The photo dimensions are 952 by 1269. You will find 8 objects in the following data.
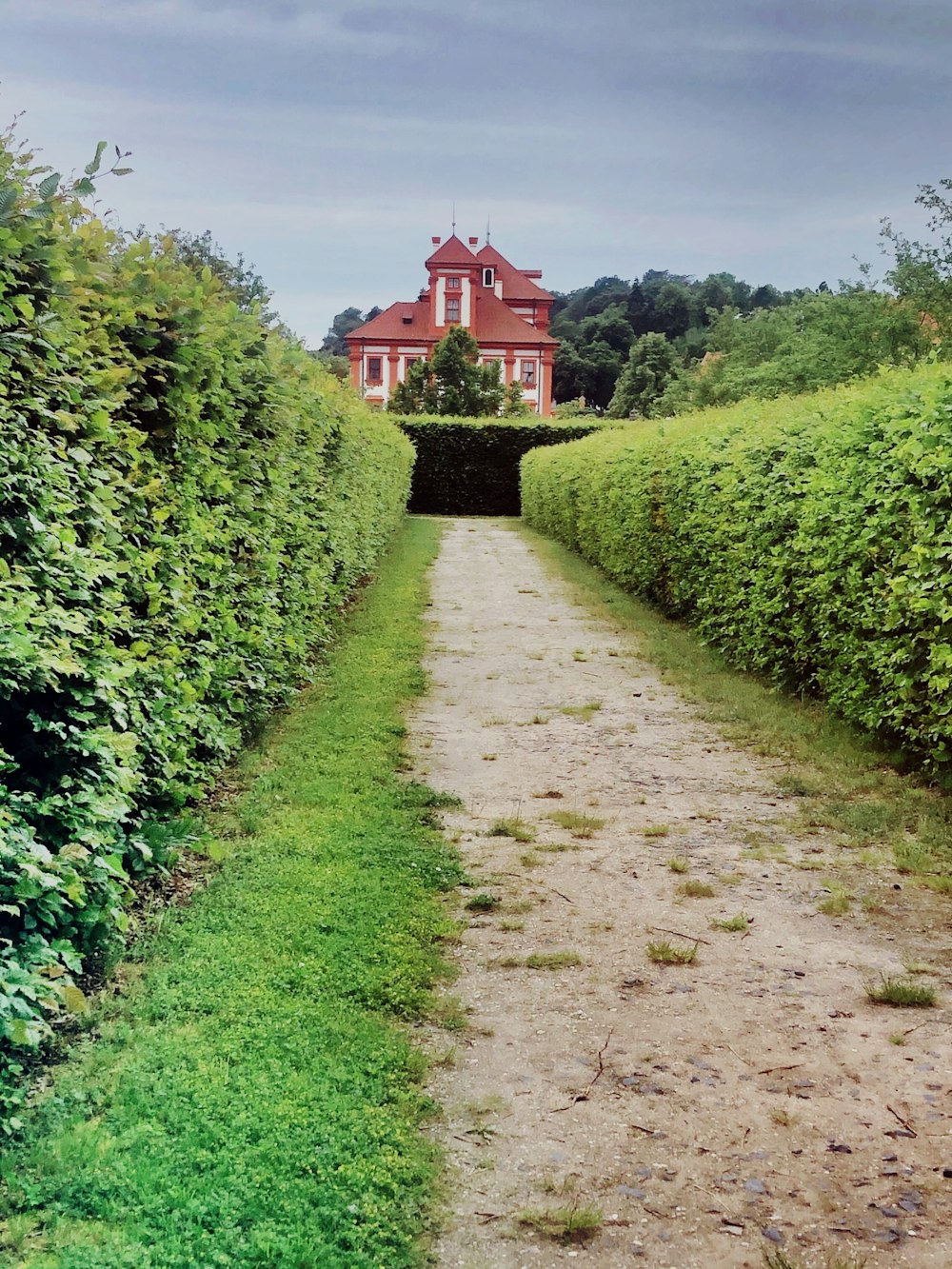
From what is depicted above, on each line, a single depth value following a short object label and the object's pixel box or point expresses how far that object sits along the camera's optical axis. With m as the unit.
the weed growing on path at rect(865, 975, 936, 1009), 3.40
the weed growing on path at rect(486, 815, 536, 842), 4.98
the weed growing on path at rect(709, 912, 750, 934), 3.99
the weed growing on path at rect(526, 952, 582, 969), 3.66
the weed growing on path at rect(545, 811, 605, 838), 5.09
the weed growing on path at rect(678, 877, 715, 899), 4.31
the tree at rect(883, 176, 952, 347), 33.34
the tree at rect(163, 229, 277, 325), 45.78
